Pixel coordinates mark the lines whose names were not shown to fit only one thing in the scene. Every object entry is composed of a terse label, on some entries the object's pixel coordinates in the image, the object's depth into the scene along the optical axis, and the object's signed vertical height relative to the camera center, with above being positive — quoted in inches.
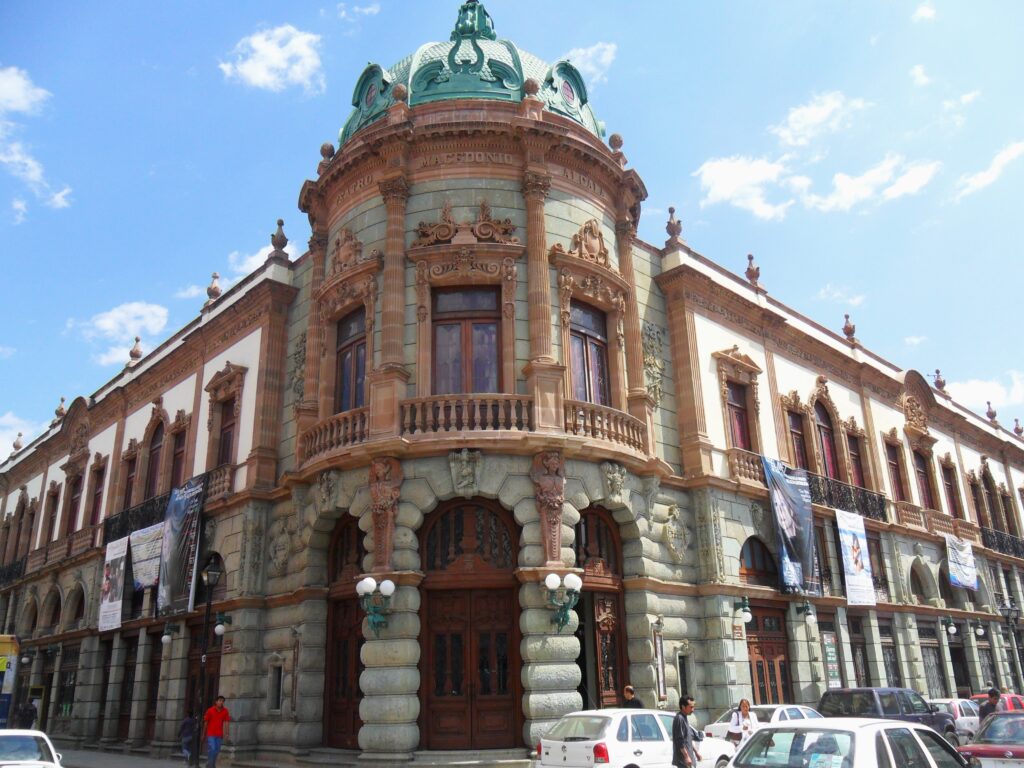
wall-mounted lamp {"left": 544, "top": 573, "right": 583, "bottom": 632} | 649.0 +67.1
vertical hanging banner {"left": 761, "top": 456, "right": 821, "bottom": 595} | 903.1 +160.1
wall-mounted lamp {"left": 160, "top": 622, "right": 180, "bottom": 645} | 927.7 +65.7
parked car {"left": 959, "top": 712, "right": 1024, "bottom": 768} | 455.8 -38.4
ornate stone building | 685.9 +203.6
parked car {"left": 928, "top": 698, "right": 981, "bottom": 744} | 844.0 -39.2
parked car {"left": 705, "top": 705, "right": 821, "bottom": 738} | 655.1 -27.1
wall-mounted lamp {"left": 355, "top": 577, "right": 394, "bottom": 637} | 653.9 +63.8
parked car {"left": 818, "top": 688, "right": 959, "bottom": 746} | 699.4 -23.7
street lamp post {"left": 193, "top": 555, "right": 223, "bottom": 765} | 700.7 +83.2
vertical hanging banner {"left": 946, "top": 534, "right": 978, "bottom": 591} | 1234.6 +155.9
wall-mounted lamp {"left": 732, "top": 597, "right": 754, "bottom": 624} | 812.0 +66.3
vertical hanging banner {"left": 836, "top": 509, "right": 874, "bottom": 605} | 996.6 +133.7
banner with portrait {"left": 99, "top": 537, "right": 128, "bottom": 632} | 1073.3 +137.5
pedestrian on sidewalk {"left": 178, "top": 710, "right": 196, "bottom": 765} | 796.4 -35.0
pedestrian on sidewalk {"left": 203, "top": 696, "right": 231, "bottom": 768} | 698.8 -27.5
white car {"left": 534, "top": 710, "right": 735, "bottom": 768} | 484.7 -32.3
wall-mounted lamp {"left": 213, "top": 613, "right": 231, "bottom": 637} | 832.7 +65.4
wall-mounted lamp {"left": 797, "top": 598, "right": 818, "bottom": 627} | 912.3 +66.8
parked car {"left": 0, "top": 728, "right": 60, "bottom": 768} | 456.8 -26.7
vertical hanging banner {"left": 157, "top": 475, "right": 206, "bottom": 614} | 946.1 +157.4
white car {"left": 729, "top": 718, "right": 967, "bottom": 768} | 306.3 -25.0
